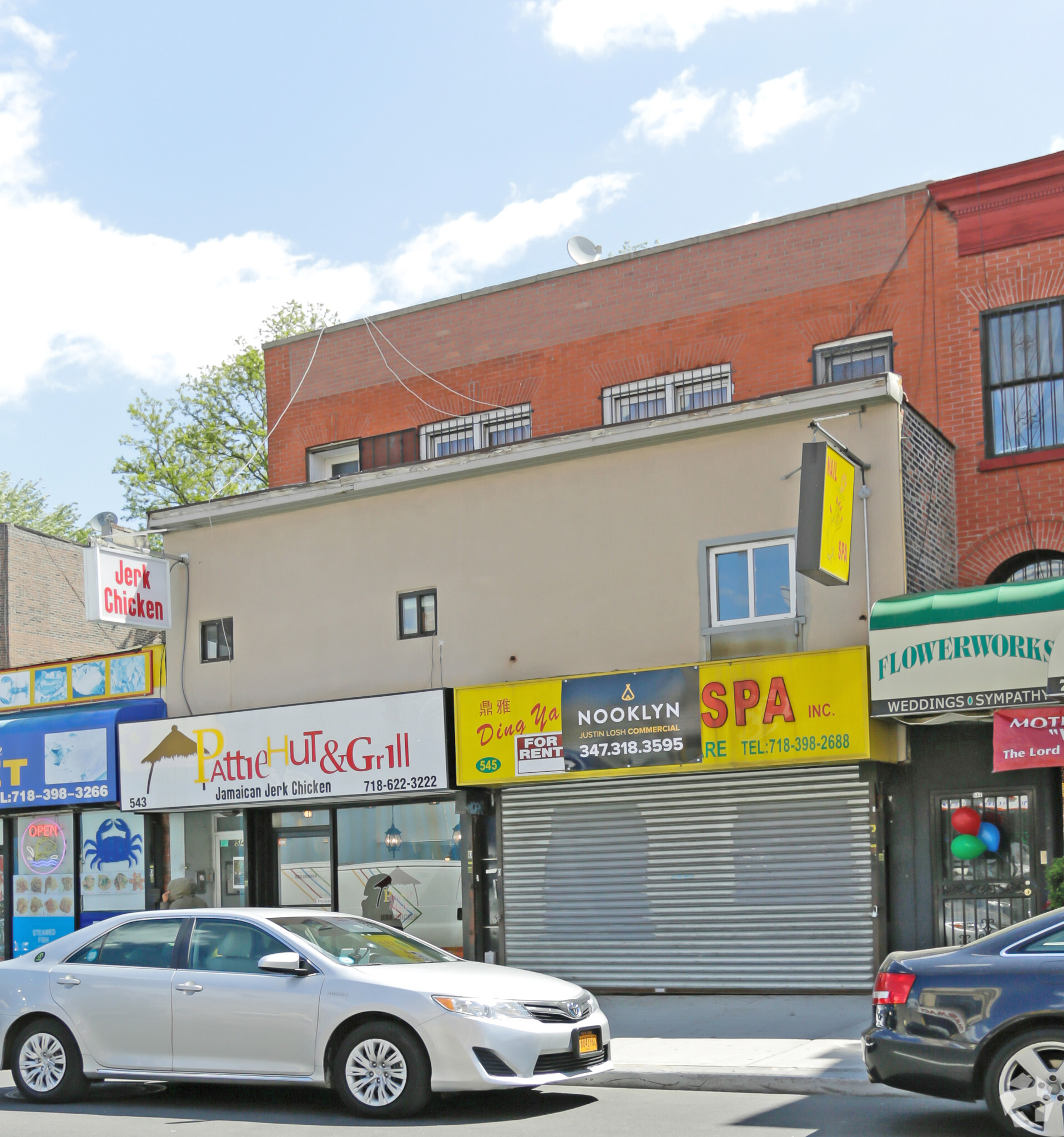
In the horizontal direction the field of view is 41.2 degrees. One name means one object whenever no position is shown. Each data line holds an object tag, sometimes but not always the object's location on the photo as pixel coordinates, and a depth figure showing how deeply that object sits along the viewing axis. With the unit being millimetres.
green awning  13477
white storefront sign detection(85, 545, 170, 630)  18406
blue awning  19500
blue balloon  14414
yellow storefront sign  14391
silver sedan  9336
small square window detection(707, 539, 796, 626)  15359
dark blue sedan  7641
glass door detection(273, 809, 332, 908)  18500
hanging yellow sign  13734
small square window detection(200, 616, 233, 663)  19172
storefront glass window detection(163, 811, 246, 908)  19047
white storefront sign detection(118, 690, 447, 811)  16906
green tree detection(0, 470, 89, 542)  50688
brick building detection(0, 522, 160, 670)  29344
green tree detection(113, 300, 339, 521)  36500
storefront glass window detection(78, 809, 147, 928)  19812
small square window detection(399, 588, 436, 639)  17656
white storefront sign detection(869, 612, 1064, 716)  13398
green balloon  14492
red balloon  14578
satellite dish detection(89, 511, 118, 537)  19453
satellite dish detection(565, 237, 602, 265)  21531
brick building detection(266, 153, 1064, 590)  16469
